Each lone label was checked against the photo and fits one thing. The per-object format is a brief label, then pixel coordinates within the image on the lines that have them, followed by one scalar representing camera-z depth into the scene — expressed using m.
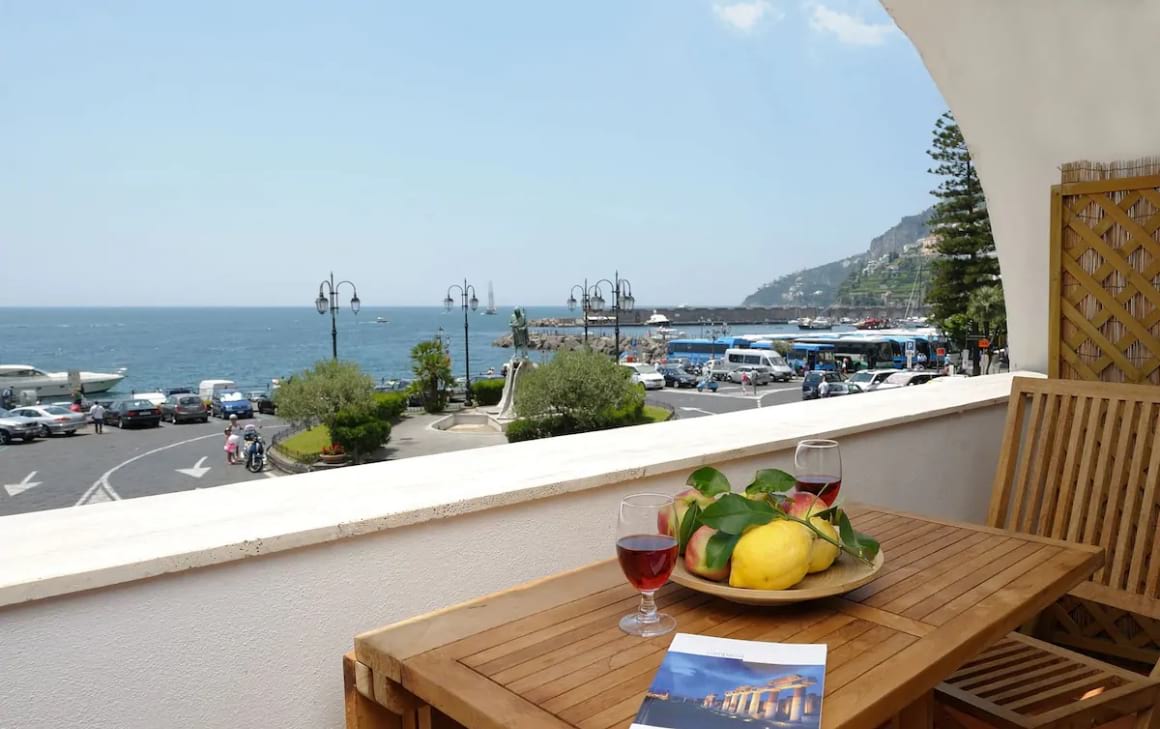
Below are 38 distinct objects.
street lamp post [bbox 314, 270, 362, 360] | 22.03
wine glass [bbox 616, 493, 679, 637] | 0.75
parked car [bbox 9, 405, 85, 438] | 35.81
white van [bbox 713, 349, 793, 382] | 37.09
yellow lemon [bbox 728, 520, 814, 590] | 0.79
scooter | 25.20
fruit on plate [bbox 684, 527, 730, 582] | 0.82
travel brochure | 0.59
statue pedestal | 25.67
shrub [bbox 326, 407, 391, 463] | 24.27
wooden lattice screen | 2.08
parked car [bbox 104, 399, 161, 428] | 35.76
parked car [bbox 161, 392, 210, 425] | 36.84
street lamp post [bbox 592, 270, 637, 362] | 22.84
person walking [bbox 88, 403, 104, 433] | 37.22
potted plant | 25.14
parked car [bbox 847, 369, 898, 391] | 27.68
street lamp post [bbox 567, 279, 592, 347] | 27.43
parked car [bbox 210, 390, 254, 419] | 37.38
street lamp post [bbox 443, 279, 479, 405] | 27.16
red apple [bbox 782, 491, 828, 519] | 0.87
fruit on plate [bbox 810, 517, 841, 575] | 0.84
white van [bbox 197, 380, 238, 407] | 42.03
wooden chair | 1.16
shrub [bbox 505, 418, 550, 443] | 23.89
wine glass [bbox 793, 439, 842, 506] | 1.02
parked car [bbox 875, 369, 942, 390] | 25.05
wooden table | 0.63
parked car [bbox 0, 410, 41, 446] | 35.05
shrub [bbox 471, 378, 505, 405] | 31.70
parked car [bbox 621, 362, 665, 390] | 38.28
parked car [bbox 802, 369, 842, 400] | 31.66
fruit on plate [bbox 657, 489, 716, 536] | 0.82
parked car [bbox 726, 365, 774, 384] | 35.84
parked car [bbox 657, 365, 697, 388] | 38.97
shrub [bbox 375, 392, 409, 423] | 28.08
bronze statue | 28.98
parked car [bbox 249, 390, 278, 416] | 39.94
